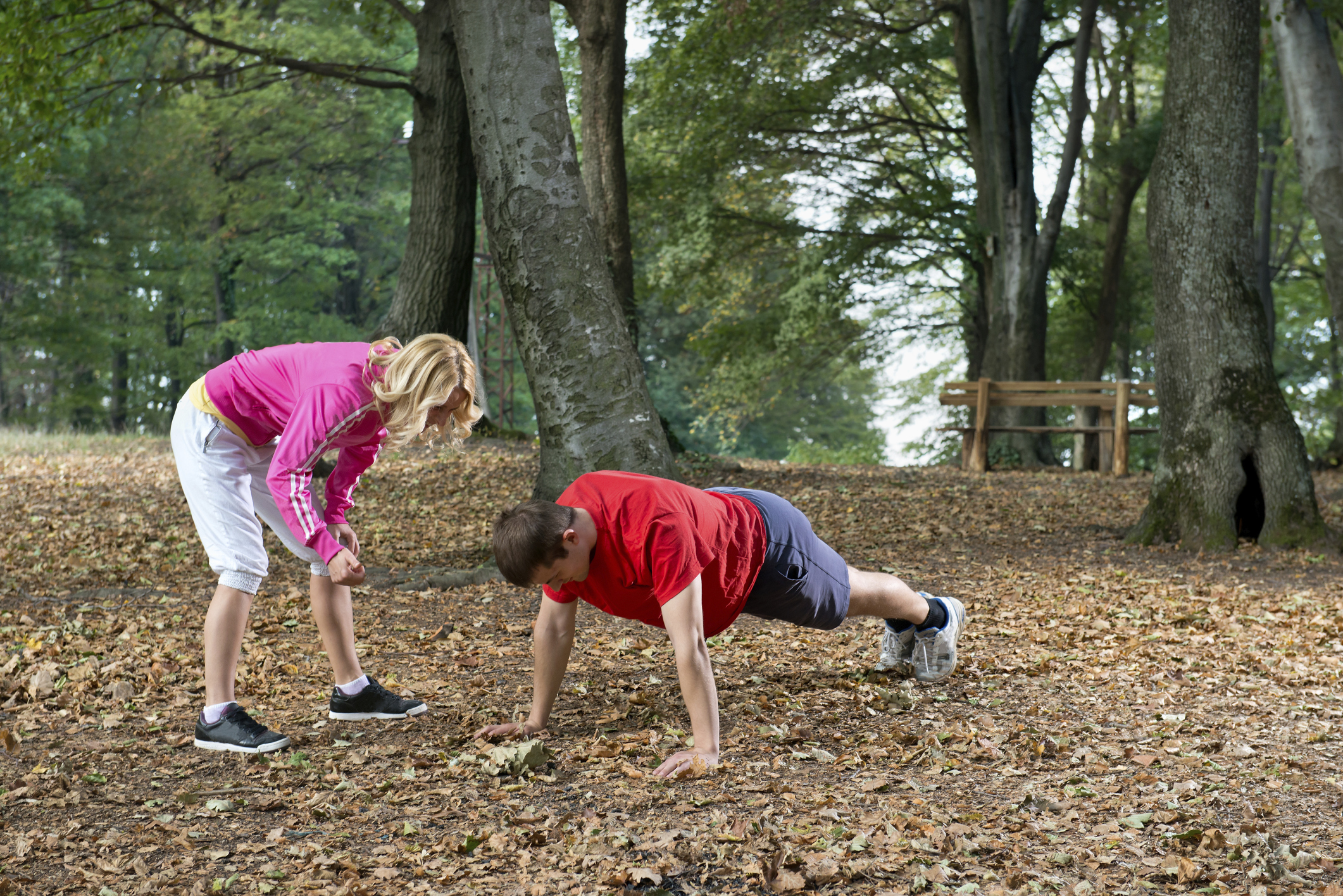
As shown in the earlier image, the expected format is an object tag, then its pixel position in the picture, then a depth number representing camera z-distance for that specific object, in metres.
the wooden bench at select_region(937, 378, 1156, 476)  13.70
